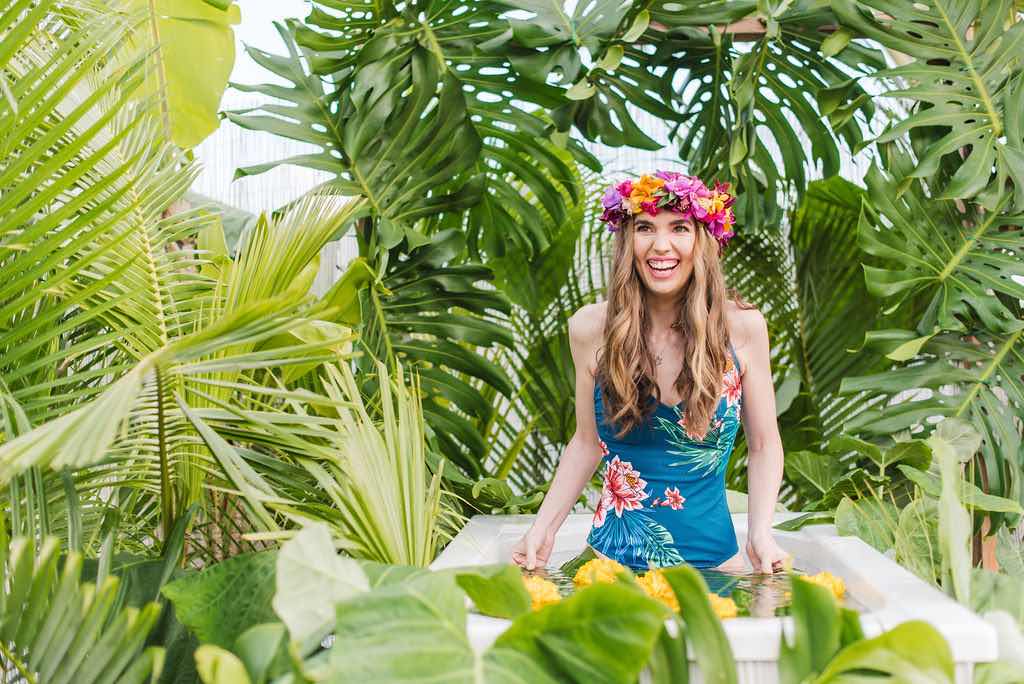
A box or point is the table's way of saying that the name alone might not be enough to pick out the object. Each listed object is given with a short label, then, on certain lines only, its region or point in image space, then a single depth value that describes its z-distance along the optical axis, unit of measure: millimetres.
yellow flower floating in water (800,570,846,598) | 1734
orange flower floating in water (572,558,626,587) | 1834
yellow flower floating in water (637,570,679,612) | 1636
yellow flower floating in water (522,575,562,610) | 1611
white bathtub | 1343
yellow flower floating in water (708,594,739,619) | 1499
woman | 2111
